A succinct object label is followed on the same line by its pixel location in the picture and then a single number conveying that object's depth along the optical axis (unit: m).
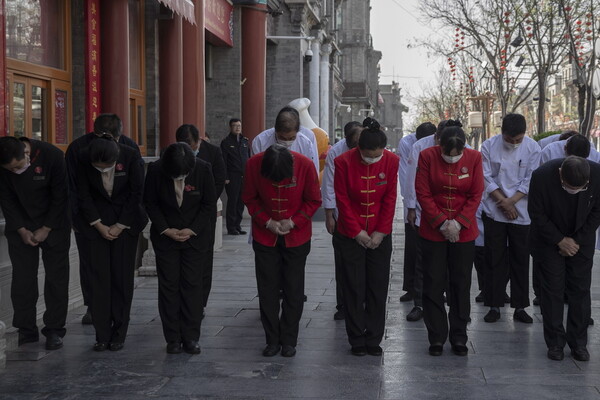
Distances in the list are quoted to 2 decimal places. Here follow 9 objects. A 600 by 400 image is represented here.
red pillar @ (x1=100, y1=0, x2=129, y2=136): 11.79
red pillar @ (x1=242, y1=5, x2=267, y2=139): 21.64
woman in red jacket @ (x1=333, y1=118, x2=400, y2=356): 7.10
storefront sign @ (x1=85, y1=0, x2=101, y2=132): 11.43
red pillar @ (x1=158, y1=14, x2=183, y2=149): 14.52
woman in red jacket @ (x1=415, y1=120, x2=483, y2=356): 7.18
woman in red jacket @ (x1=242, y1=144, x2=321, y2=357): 7.06
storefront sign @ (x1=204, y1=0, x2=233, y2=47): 18.19
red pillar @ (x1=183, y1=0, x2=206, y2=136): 15.94
